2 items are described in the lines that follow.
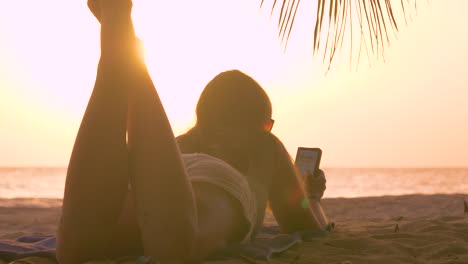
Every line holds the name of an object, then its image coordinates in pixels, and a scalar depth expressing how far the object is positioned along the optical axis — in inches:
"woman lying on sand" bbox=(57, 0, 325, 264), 110.9
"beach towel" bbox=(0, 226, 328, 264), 123.4
